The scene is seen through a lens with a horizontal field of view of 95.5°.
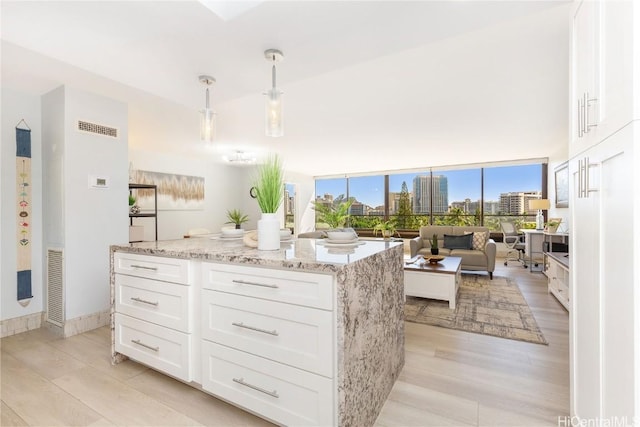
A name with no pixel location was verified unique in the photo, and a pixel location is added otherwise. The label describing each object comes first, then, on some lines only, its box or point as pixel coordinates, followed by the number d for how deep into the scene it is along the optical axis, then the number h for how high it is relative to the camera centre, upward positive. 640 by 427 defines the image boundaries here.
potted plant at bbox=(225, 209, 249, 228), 7.08 -0.18
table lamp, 5.94 +0.06
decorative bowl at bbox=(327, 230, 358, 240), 1.88 -0.16
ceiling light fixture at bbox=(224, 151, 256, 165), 6.17 +1.14
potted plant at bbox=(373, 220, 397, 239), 6.84 -0.48
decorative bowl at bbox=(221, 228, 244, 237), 2.34 -0.17
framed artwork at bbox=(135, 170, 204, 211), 5.96 +0.44
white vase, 1.70 -0.13
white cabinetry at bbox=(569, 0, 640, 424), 0.82 -0.01
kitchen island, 1.26 -0.59
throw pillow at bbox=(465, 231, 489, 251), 5.20 -0.56
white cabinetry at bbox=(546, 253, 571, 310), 3.27 -0.87
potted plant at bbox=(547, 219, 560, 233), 4.76 -0.28
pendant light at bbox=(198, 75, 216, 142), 2.30 +0.69
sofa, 4.88 -0.68
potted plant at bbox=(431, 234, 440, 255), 4.51 -0.60
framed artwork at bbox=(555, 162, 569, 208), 5.12 +0.45
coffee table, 3.42 -0.87
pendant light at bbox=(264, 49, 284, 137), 2.02 +0.72
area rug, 2.71 -1.13
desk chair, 6.09 -0.72
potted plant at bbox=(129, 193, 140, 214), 4.62 +0.02
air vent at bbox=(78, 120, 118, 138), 2.87 +0.84
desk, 5.45 -0.71
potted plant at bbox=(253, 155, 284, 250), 1.71 +0.07
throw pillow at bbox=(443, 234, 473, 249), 5.34 -0.60
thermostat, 2.93 +0.31
